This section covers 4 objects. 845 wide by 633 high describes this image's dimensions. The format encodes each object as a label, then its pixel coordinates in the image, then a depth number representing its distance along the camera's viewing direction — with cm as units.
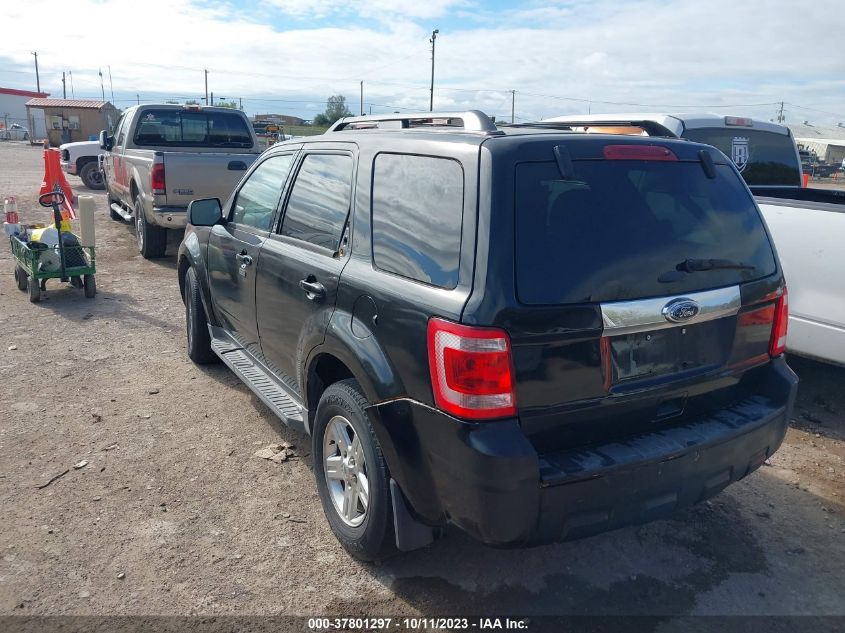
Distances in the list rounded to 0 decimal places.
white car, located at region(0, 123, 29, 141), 5747
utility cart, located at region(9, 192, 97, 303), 729
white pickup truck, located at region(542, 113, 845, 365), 454
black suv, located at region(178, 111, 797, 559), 246
